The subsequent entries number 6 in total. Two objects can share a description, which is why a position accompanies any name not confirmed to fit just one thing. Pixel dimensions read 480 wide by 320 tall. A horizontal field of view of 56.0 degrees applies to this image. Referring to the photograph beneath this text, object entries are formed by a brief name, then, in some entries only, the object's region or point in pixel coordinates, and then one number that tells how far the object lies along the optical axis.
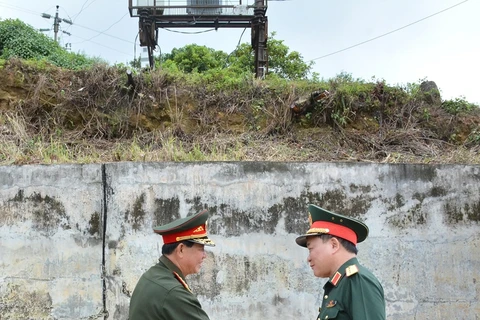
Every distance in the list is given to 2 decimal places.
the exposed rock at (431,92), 7.98
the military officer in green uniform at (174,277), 2.63
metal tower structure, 14.09
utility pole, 32.44
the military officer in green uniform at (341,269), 2.34
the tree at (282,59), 23.50
